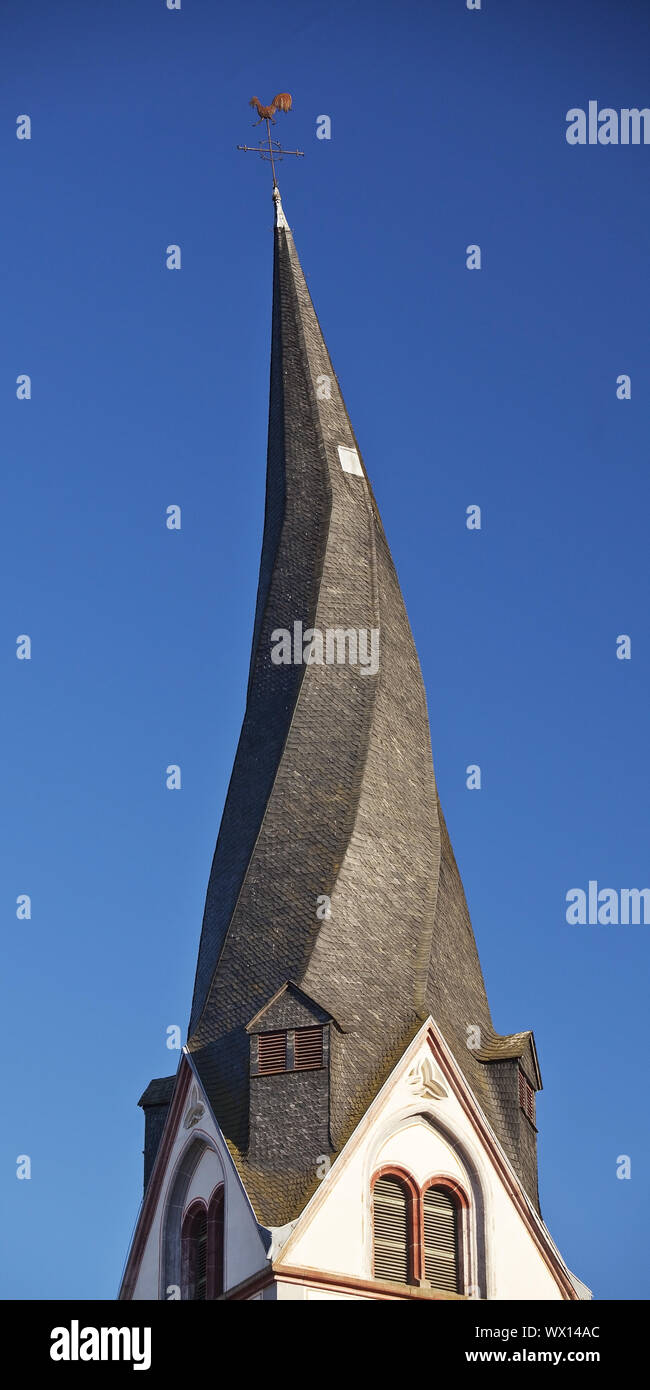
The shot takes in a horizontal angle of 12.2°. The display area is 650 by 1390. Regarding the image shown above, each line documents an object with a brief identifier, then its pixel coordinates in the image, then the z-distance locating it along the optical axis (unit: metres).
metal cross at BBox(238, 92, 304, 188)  49.59
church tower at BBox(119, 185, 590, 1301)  38.50
